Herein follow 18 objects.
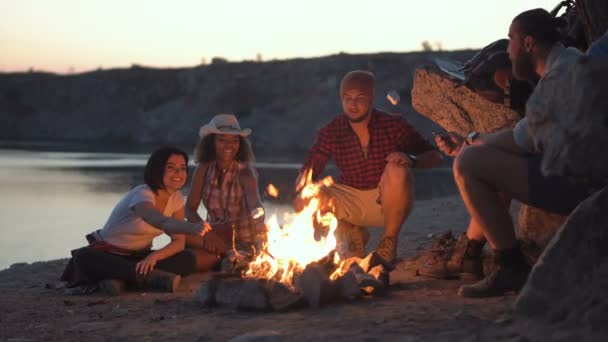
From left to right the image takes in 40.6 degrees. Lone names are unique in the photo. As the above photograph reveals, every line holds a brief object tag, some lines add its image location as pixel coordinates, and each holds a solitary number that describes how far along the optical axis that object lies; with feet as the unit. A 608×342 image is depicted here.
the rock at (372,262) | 16.51
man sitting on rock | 12.96
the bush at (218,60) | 159.82
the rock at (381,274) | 15.08
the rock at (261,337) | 11.21
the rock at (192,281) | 17.73
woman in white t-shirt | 17.70
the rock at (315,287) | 13.98
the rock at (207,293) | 14.66
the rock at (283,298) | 13.87
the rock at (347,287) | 14.34
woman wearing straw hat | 20.59
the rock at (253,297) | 13.91
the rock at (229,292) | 14.29
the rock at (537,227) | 16.06
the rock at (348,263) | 15.57
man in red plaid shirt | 18.65
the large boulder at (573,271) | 10.81
